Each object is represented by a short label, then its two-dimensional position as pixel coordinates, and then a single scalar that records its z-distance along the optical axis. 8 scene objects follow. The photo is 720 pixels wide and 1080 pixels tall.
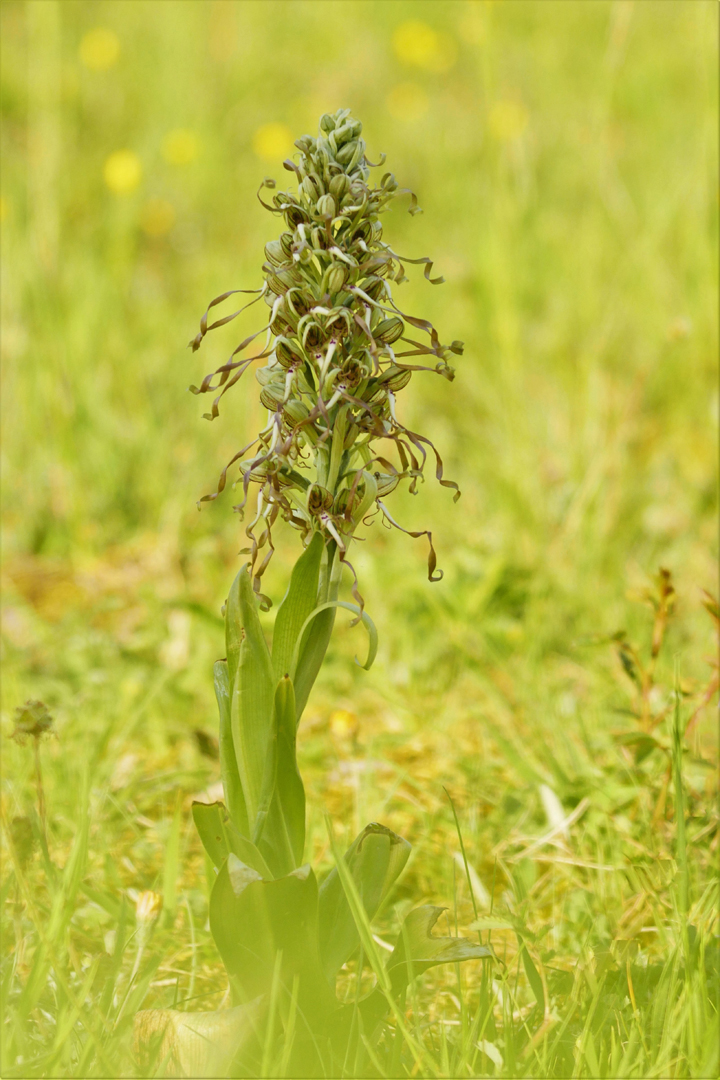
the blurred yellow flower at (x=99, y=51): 12.67
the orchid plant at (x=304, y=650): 2.29
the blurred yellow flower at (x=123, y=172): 8.48
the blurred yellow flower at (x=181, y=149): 9.85
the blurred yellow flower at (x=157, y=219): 10.72
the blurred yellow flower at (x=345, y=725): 3.93
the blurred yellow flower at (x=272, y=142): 9.46
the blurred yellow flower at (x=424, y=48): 13.36
